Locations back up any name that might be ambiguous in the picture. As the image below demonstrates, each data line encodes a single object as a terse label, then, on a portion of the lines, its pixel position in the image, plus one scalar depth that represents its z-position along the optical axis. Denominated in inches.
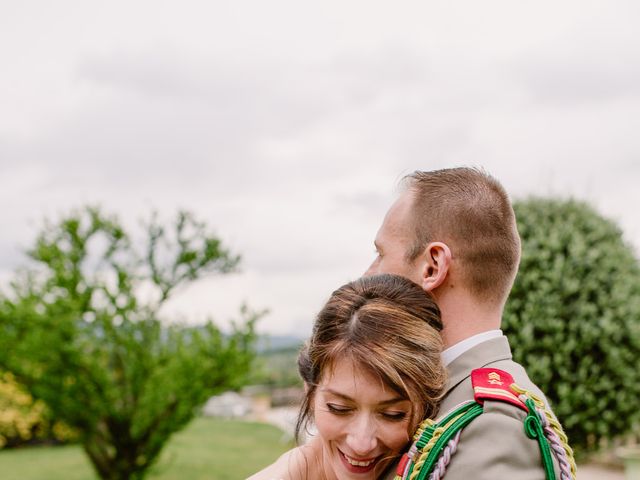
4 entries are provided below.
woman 83.8
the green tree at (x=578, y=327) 255.6
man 89.9
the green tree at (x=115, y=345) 370.6
